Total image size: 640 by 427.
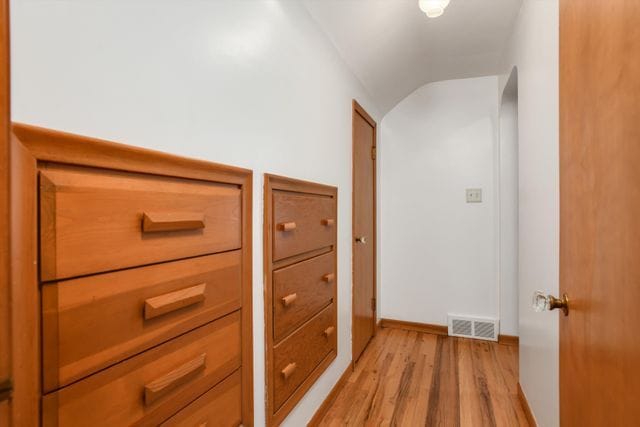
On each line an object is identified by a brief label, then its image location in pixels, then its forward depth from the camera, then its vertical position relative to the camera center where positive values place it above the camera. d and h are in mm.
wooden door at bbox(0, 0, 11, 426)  377 -3
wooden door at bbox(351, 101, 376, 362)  2576 -155
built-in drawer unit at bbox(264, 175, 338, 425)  1391 -363
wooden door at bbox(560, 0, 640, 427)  571 +6
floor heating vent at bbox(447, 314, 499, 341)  3021 -1041
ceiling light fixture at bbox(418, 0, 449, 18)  1677 +1022
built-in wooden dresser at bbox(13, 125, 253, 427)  617 -160
